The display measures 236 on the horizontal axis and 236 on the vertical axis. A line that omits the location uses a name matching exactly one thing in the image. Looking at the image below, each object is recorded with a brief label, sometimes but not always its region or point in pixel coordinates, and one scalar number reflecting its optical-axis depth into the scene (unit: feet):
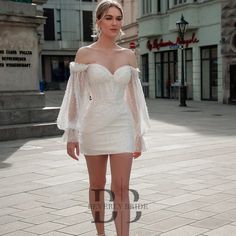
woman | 13.65
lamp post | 86.79
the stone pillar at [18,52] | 45.03
